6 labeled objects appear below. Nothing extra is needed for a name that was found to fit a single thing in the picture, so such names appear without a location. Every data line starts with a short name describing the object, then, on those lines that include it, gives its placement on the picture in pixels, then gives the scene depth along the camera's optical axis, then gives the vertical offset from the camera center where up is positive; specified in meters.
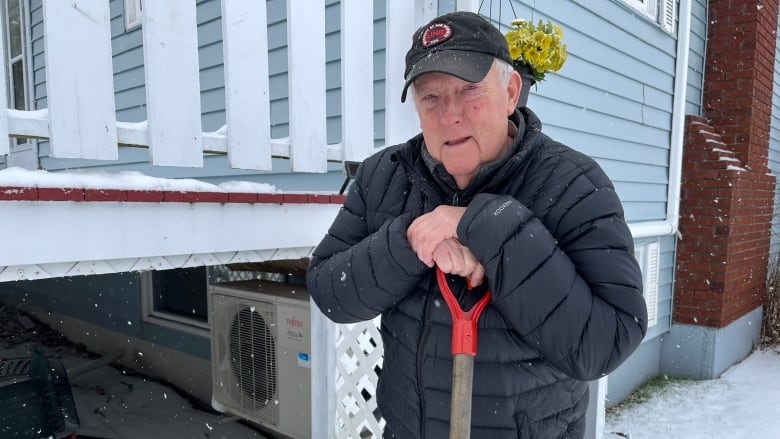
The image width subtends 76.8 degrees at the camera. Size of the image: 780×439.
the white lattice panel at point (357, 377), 2.87 -1.13
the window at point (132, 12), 5.50 +1.97
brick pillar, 5.70 +0.19
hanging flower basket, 2.84 +0.80
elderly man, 1.12 -0.18
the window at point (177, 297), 5.54 -1.31
